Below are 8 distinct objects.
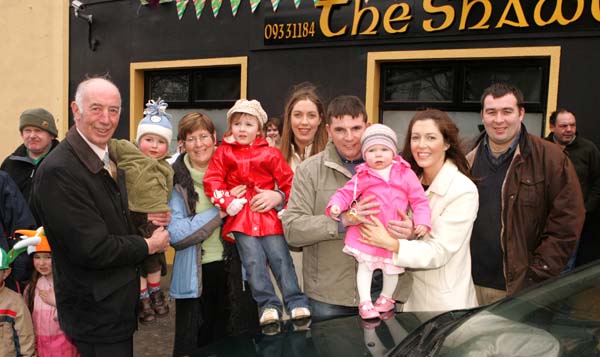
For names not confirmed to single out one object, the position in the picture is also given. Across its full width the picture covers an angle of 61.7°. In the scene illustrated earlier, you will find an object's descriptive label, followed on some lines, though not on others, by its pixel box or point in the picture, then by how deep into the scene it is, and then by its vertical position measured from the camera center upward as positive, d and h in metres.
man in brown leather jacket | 3.06 -0.36
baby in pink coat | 2.69 -0.29
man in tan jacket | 2.82 -0.45
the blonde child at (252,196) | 3.18 -0.38
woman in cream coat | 2.59 -0.45
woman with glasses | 3.33 -0.89
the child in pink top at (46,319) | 3.53 -1.31
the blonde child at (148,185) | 2.97 -0.29
